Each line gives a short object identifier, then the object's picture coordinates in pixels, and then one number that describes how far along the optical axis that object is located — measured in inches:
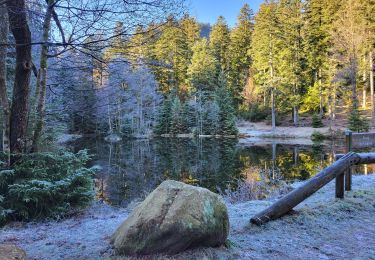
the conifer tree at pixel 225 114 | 1358.3
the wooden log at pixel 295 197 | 151.7
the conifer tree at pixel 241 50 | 1782.7
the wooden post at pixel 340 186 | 184.2
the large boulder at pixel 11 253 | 104.6
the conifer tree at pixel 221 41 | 1852.9
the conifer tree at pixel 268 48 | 1440.7
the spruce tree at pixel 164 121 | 1494.8
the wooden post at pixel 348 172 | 202.8
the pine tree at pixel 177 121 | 1467.8
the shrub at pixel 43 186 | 185.9
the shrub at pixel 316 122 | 1166.3
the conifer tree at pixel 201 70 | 1668.3
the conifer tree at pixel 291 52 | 1411.2
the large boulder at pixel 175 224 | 112.9
